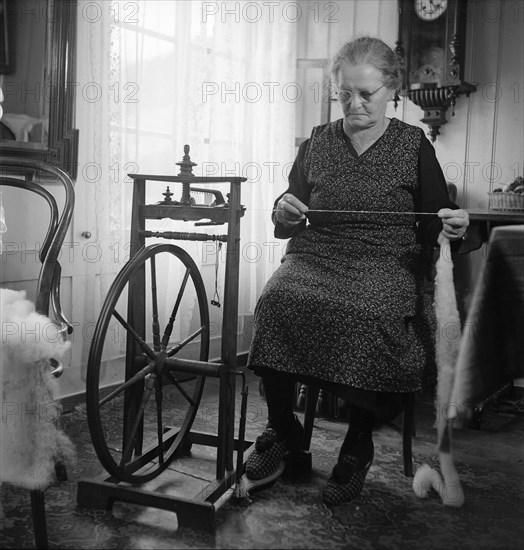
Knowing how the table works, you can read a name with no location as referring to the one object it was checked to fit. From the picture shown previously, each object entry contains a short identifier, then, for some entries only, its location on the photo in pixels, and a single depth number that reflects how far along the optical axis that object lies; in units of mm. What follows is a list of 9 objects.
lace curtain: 2822
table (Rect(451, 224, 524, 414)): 1580
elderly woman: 2029
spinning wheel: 1838
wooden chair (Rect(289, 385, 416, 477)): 2271
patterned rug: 1792
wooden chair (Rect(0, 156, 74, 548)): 2037
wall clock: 3293
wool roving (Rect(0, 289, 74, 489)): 1688
